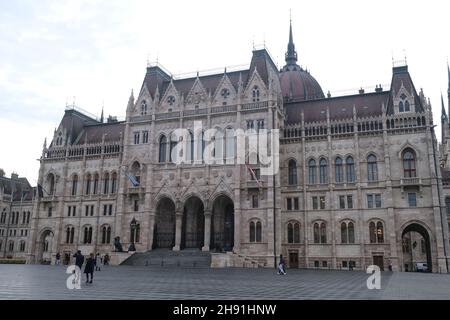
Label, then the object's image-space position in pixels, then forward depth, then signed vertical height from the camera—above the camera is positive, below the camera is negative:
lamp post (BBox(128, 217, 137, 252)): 56.97 +2.26
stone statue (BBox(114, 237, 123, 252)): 55.84 +0.50
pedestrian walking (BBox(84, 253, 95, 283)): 24.97 -0.95
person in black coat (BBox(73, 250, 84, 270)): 25.20 -0.65
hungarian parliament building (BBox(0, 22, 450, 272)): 52.18 +9.13
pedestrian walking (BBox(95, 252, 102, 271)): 42.95 -1.62
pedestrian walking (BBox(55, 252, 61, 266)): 61.56 -1.54
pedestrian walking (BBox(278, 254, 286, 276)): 37.47 -1.44
